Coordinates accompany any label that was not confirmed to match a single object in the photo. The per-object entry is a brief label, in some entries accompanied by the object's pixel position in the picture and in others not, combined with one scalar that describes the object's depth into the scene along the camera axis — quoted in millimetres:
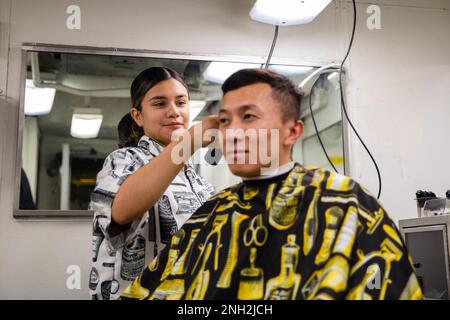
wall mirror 2309
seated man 1045
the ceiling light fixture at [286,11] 2346
